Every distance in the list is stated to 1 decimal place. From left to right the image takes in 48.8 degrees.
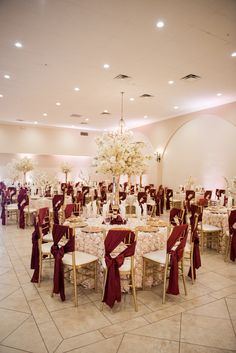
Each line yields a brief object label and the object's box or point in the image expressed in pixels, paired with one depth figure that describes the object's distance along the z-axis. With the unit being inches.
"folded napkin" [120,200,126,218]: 164.2
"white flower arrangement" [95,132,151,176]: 158.2
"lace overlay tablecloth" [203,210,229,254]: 212.5
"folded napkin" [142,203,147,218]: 175.5
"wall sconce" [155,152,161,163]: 478.5
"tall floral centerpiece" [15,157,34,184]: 367.6
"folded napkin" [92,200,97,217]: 175.0
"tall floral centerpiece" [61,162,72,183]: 547.7
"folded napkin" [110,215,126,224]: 157.1
